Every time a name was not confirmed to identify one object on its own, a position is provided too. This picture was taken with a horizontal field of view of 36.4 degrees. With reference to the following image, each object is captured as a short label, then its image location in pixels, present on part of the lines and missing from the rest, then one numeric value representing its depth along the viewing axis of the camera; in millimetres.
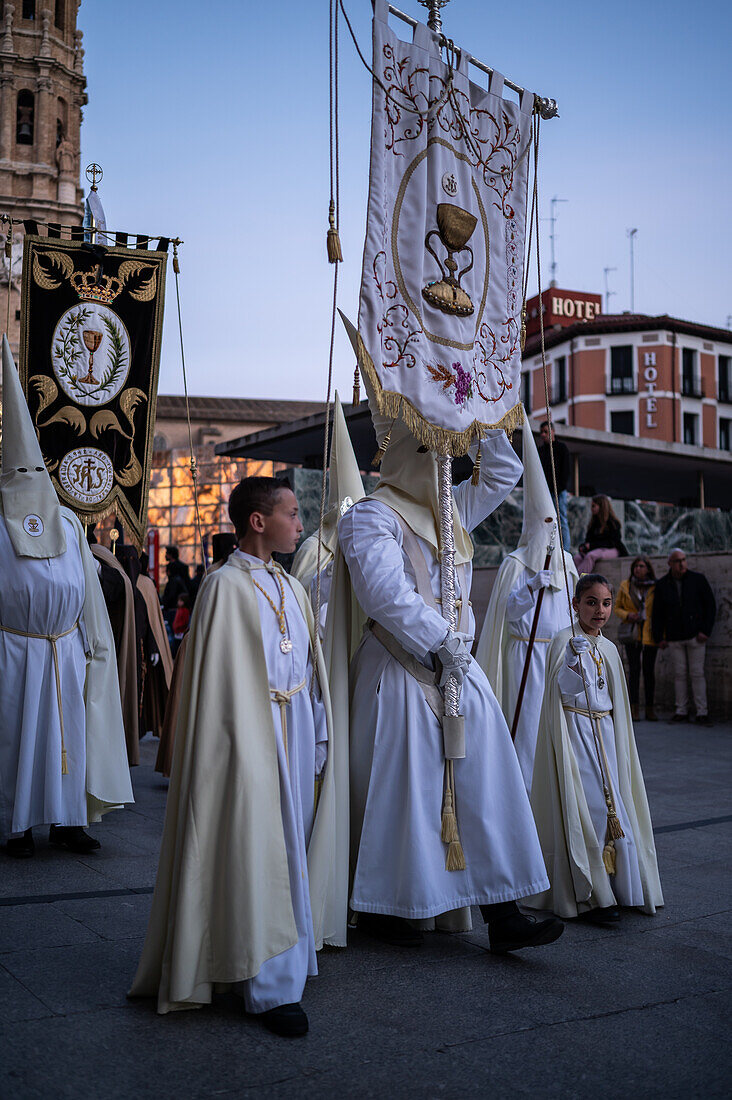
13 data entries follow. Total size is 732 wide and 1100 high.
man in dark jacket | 12250
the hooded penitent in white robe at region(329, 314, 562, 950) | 4043
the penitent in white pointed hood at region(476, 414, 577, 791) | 6977
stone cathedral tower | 46406
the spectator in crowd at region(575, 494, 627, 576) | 12763
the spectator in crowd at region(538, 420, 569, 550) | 8890
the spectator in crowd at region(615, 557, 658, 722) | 12938
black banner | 7285
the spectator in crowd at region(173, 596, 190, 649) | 14325
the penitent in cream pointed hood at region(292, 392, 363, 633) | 7936
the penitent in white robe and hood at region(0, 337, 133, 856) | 5746
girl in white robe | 4723
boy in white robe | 3377
